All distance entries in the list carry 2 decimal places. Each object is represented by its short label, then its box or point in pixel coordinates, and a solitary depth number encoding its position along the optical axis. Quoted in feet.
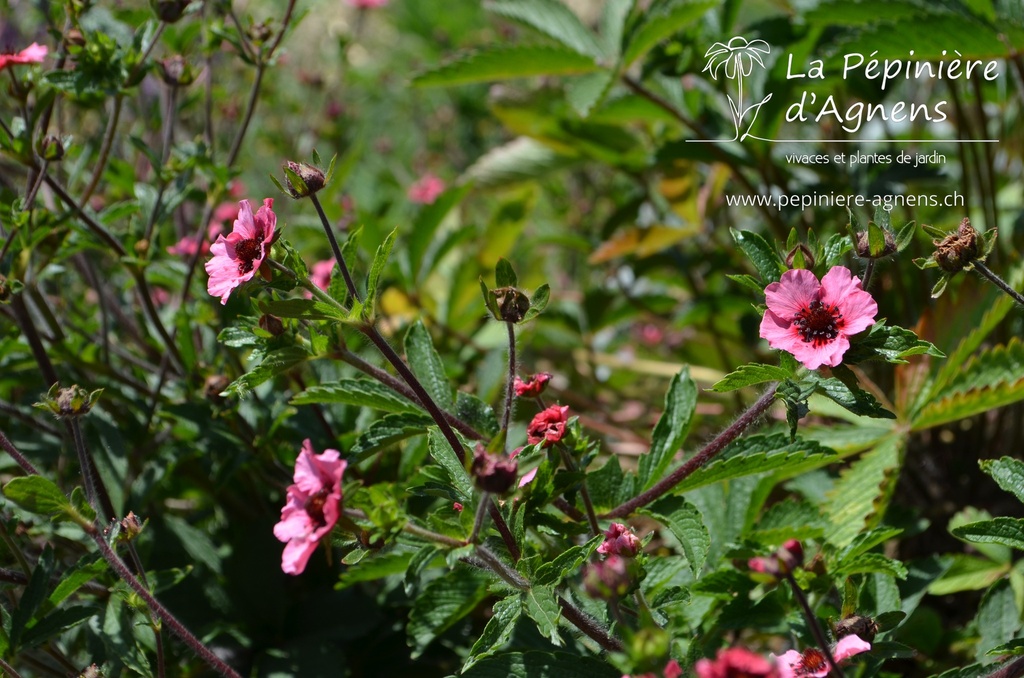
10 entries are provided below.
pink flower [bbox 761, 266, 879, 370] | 1.68
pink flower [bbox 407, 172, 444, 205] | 3.40
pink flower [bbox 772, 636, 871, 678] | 1.67
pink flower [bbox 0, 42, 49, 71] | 1.91
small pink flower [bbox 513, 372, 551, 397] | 1.78
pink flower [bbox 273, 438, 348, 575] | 1.61
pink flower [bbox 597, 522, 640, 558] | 1.72
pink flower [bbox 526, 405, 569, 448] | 1.71
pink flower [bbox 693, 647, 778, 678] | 1.48
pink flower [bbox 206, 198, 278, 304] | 1.71
